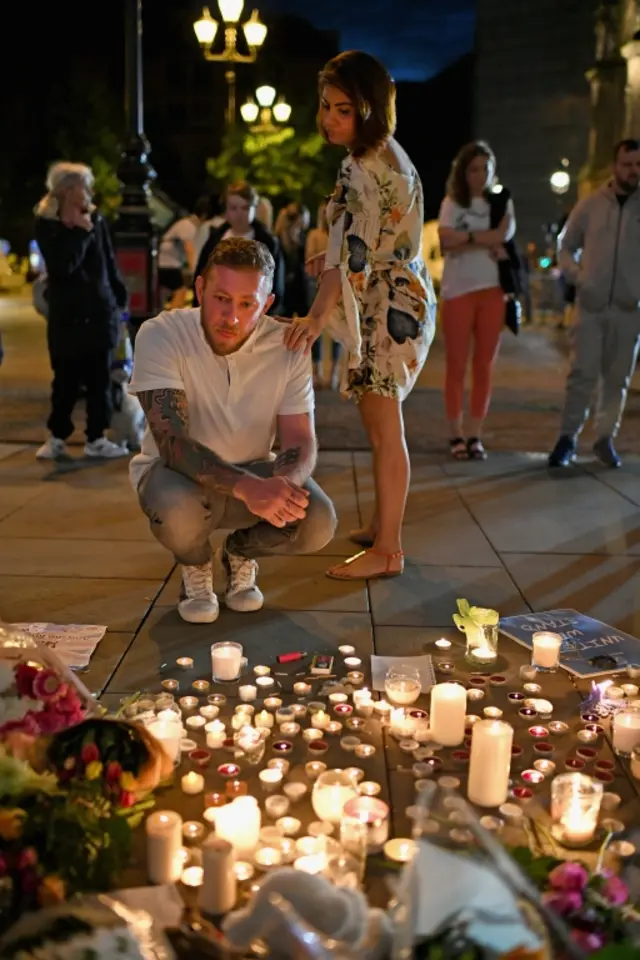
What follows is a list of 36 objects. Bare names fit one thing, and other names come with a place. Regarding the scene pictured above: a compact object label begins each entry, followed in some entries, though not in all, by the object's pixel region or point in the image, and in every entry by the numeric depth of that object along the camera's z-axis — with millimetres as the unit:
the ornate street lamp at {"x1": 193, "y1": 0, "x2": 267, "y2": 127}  11727
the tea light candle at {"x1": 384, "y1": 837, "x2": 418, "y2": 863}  1936
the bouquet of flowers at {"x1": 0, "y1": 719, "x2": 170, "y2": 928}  1612
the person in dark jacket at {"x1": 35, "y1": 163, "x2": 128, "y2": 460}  5418
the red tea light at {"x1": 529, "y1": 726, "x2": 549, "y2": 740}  2510
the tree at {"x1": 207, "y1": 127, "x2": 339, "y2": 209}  30234
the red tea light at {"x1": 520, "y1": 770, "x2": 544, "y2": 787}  2289
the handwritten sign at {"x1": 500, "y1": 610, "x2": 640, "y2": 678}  2955
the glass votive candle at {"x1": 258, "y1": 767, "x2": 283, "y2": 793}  2225
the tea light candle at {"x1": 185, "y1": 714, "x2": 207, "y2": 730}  2500
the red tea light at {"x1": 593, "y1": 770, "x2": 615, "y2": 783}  2295
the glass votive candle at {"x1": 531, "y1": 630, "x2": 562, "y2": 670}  2910
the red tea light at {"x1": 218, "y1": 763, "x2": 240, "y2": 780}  2268
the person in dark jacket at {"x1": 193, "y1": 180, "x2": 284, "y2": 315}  6102
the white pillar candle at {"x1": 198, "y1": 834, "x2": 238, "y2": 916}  1738
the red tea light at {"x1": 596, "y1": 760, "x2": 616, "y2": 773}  2331
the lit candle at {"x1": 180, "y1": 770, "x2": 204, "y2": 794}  2178
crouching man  2971
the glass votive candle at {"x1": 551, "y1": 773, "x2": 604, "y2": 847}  2020
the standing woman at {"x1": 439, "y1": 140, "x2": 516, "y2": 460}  5738
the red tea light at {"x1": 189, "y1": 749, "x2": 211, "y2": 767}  2312
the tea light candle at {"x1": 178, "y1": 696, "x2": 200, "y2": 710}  2590
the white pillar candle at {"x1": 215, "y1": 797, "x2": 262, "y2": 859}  1941
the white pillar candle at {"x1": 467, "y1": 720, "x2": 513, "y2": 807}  2145
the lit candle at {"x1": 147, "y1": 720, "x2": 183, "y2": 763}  2236
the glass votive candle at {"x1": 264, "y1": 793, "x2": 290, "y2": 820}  2096
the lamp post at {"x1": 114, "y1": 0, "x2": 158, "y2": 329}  7855
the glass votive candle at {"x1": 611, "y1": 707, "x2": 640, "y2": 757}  2393
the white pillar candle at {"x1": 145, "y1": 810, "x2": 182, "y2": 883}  1835
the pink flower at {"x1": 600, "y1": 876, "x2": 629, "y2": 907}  1577
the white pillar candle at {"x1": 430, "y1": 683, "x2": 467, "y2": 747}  2424
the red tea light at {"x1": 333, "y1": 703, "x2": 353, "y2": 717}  2596
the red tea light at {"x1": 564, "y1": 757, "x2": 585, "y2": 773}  2346
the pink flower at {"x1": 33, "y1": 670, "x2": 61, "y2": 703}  2061
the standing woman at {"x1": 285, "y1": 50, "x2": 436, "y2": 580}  3377
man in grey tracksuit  5535
